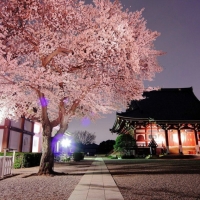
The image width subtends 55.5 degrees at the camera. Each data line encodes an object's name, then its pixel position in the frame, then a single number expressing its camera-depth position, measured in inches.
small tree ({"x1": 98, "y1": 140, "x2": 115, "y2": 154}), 2116.1
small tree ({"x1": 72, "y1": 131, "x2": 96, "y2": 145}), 3294.8
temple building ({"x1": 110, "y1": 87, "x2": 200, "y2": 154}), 1032.8
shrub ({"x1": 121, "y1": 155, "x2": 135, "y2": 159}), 952.3
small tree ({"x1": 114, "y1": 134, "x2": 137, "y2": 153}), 938.1
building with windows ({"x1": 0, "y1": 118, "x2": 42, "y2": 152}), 701.9
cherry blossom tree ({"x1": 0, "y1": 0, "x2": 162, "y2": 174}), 335.3
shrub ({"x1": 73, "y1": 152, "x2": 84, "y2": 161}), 803.4
